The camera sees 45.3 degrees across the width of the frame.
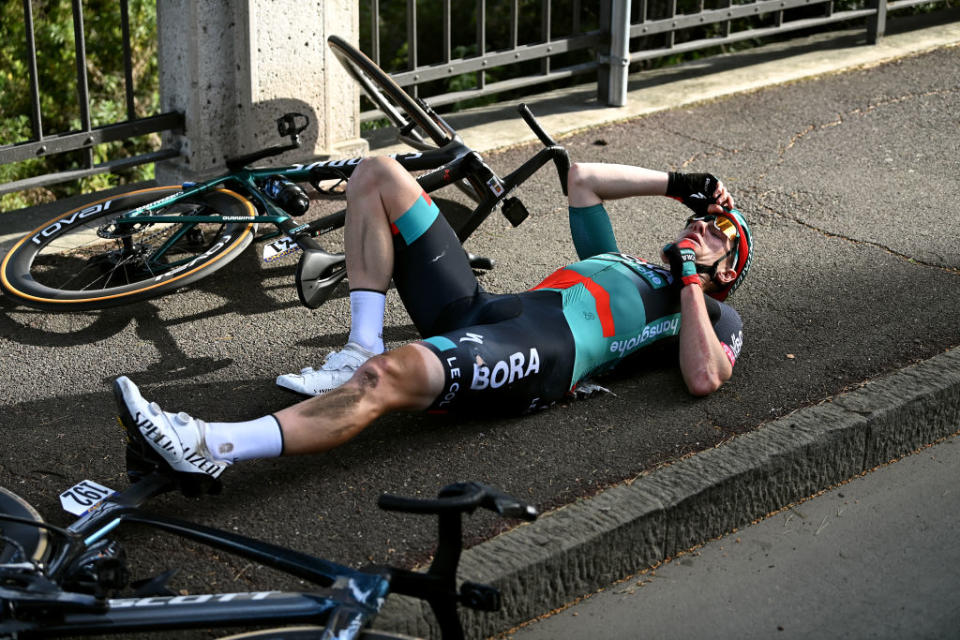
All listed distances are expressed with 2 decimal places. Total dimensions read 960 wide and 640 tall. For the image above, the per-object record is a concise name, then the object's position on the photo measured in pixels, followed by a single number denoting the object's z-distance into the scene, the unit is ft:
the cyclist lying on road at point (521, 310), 11.09
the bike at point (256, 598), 7.45
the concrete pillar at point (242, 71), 17.88
